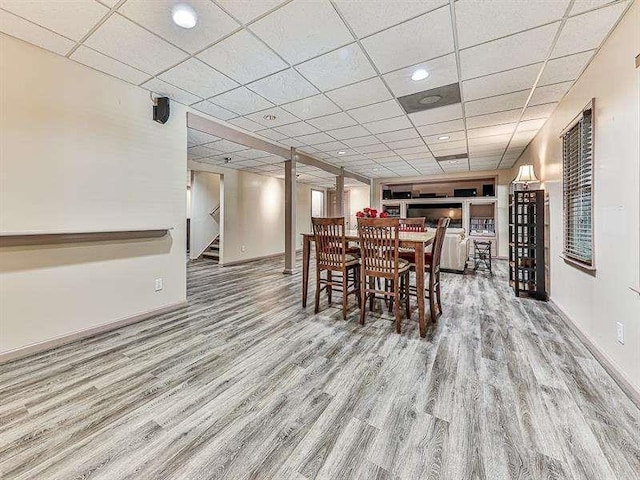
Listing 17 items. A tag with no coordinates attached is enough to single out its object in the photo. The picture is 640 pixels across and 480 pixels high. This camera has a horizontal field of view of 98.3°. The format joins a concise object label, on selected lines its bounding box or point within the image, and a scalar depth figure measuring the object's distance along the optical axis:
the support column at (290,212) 5.43
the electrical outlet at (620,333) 1.85
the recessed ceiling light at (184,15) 1.82
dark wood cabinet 3.67
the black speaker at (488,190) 7.75
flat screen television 8.27
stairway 7.31
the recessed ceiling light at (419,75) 2.60
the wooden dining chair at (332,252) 3.01
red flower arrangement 3.56
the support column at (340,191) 7.33
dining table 2.57
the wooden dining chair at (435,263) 2.93
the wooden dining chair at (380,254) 2.63
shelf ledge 2.13
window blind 2.32
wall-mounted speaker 3.03
